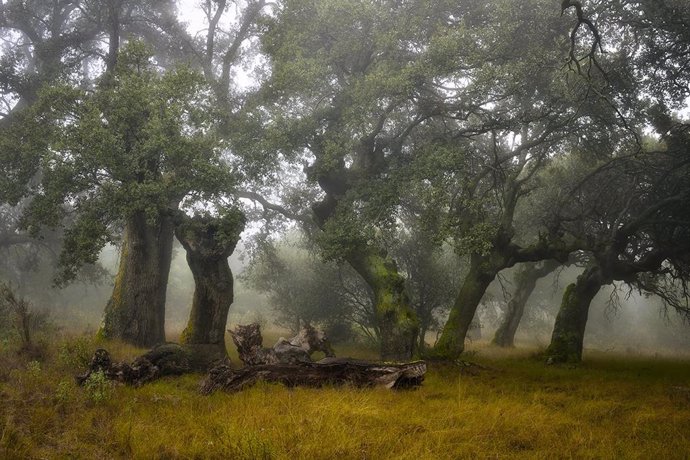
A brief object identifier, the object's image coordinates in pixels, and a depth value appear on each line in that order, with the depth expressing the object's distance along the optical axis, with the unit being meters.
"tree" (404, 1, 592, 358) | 12.88
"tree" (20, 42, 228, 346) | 10.80
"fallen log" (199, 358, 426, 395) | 8.34
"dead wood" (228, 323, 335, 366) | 10.05
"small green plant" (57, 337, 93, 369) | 9.29
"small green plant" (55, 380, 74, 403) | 6.36
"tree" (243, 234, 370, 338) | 20.14
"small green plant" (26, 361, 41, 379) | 7.81
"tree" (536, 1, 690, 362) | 12.76
